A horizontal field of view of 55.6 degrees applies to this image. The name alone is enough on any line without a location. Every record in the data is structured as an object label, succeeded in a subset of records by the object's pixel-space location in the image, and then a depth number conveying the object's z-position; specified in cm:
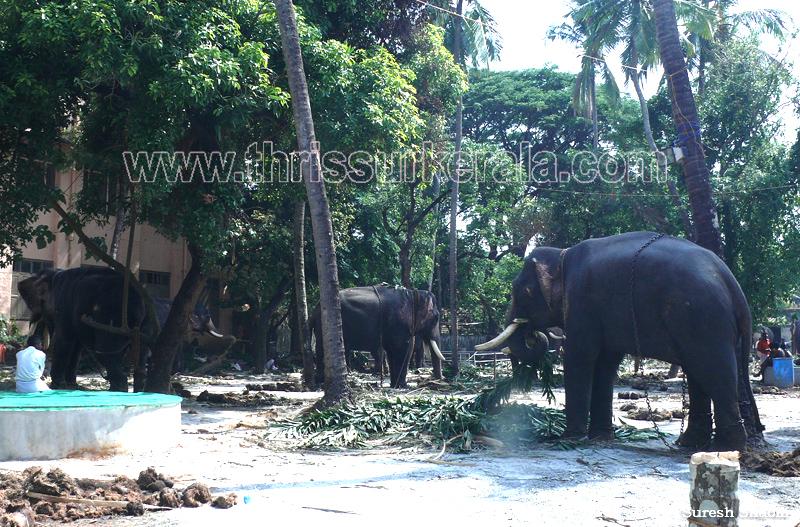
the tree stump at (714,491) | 432
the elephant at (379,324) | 1727
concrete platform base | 768
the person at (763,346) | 2098
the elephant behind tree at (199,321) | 1705
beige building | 2227
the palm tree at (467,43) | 2333
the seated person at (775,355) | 1942
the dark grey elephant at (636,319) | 800
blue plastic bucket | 1909
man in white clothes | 1009
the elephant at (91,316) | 1332
